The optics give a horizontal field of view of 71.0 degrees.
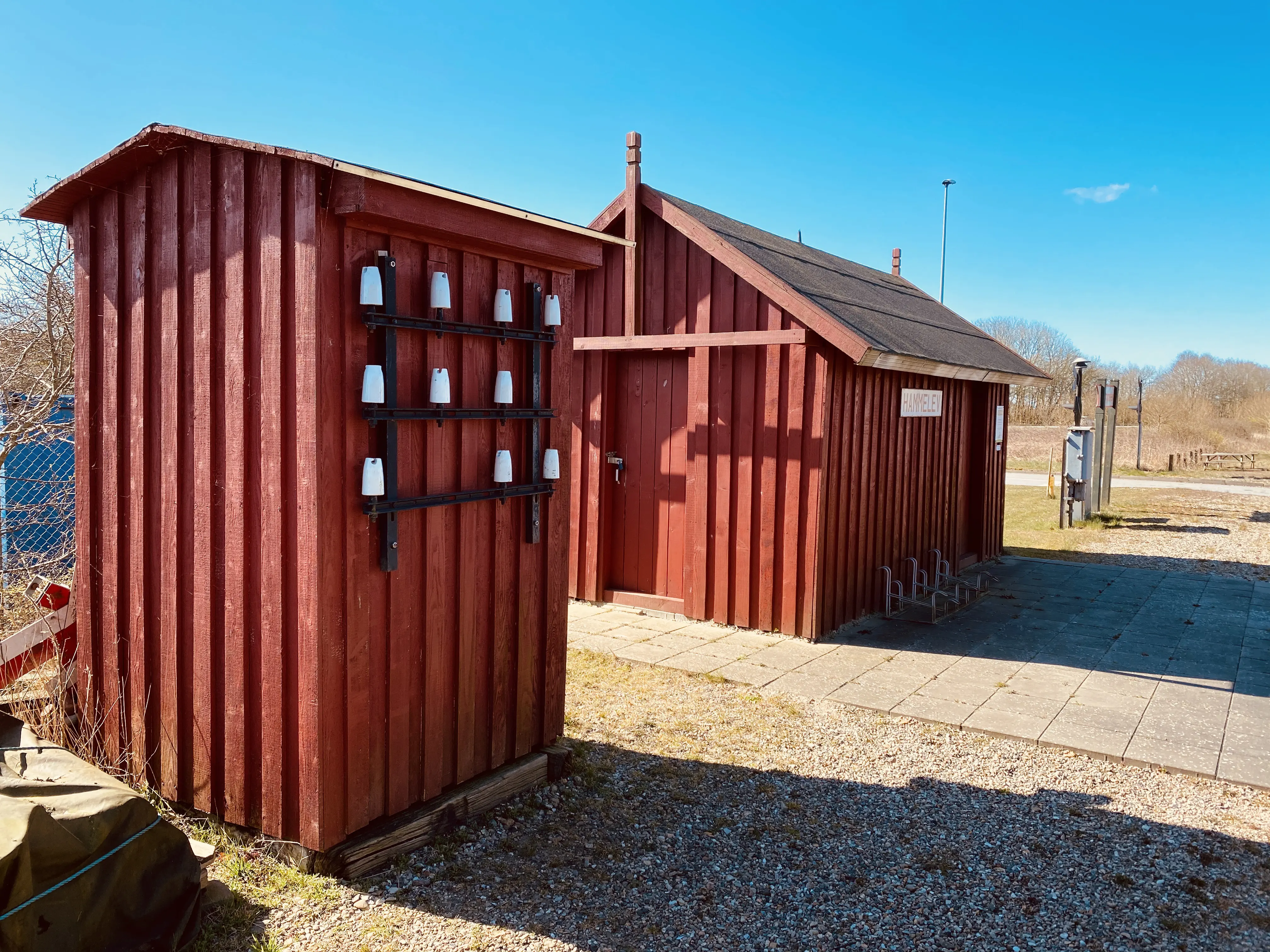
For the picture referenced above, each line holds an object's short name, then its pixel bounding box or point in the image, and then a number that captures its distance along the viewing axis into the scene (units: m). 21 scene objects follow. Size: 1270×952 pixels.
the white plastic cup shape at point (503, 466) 4.23
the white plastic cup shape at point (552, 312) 4.54
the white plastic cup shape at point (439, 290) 3.81
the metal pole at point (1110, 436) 17.97
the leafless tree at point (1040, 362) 46.98
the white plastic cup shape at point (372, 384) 3.55
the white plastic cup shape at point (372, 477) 3.59
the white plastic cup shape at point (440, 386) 3.84
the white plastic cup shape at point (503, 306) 4.18
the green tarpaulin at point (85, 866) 2.64
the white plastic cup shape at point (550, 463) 4.57
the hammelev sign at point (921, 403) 8.98
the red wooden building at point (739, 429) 7.62
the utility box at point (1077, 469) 15.52
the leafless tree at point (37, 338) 6.03
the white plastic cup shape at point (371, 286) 3.54
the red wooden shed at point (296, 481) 3.54
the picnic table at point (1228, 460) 30.95
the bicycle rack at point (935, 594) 8.85
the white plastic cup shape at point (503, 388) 4.19
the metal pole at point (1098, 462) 17.11
